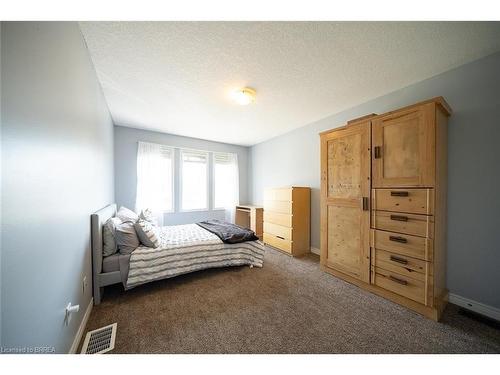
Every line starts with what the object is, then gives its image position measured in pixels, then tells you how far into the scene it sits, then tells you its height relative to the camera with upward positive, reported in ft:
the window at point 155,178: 11.77 +0.54
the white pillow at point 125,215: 7.56 -1.43
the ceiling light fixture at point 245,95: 7.03 +3.81
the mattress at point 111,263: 6.01 -2.71
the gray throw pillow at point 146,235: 6.79 -1.95
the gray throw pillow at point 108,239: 6.22 -1.94
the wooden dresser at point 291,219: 10.09 -2.03
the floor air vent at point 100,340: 4.02 -3.80
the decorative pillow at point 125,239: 6.41 -2.00
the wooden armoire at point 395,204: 5.12 -0.62
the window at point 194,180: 13.65 +0.48
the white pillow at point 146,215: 8.83 -1.54
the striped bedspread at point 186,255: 6.39 -2.95
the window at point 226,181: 15.15 +0.44
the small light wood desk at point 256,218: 13.26 -2.48
